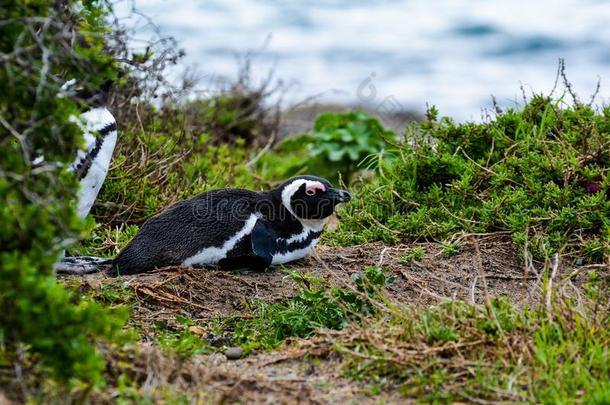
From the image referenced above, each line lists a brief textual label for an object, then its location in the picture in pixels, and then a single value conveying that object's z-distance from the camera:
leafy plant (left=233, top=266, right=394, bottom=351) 9.03
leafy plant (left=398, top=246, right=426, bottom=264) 11.37
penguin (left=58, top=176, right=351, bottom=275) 10.93
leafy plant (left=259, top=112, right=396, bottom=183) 17.94
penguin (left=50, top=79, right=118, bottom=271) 11.05
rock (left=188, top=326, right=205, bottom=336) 9.47
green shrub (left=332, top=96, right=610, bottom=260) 11.46
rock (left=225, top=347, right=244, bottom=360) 8.64
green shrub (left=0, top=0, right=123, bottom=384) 6.34
